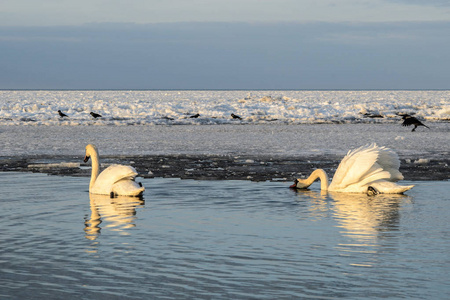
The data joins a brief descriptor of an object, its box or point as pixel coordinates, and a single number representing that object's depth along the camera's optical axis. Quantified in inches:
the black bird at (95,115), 1658.2
